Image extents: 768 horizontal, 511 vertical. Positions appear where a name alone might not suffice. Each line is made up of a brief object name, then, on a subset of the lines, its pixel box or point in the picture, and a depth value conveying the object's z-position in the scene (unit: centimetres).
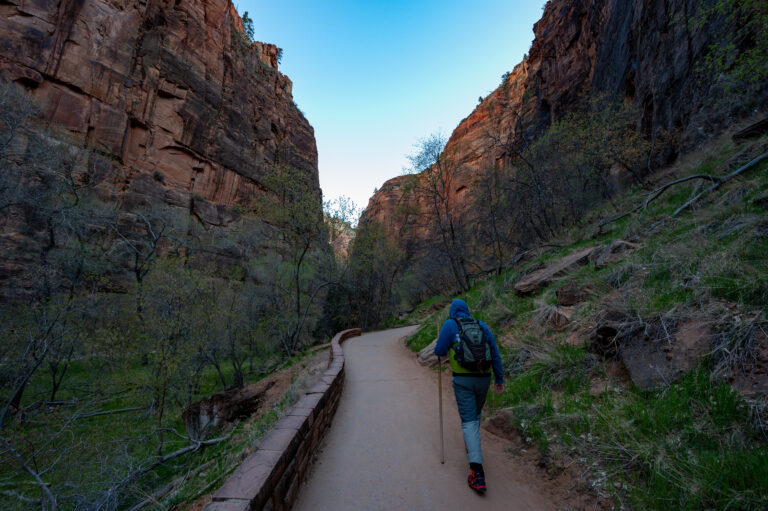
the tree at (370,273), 1989
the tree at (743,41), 537
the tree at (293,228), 1509
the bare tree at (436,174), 1773
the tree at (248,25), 4328
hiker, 322
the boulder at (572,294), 543
